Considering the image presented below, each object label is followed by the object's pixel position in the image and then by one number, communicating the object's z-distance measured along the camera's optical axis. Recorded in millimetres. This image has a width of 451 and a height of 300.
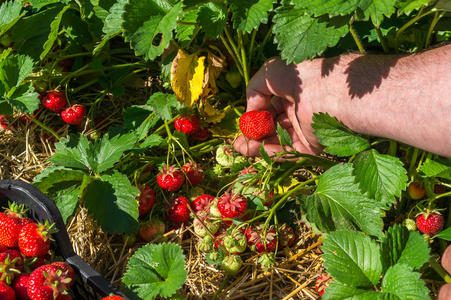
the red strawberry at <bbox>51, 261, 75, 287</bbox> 728
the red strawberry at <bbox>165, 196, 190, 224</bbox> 851
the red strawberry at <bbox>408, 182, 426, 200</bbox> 826
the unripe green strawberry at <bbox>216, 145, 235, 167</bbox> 876
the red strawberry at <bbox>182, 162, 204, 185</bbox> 868
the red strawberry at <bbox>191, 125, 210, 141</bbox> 919
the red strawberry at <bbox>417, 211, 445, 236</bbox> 802
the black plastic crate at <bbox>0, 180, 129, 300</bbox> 730
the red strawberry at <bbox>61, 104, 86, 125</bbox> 931
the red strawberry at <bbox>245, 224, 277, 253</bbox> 799
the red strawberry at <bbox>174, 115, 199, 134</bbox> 900
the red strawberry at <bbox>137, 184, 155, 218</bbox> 841
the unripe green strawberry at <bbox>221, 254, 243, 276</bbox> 799
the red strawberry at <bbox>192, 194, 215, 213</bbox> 845
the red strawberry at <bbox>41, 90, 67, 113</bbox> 933
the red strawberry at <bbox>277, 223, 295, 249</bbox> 830
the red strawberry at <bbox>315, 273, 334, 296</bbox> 789
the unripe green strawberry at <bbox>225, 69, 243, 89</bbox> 924
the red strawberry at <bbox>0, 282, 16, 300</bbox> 705
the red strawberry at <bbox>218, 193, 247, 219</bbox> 796
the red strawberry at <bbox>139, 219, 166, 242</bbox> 849
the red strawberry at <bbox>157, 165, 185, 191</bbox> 843
